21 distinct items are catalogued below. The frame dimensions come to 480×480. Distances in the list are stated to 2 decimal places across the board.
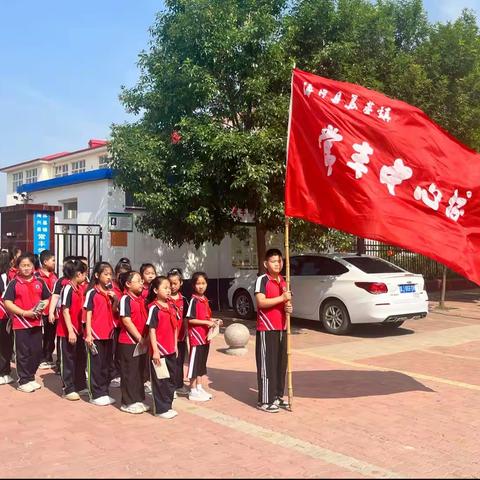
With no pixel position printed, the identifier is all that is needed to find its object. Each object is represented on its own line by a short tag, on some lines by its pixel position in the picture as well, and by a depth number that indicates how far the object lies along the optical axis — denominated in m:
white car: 10.66
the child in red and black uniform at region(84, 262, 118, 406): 6.25
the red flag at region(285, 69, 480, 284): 5.76
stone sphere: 9.12
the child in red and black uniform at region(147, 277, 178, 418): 5.69
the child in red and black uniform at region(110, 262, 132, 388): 6.51
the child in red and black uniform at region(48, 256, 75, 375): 7.14
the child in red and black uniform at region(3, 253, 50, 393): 6.88
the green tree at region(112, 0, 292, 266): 9.97
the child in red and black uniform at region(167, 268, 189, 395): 6.51
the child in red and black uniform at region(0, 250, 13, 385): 7.30
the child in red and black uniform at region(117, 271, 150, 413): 5.85
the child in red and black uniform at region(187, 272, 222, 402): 6.41
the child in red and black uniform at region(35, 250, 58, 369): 8.26
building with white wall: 12.91
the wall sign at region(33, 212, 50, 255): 11.36
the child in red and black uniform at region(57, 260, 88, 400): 6.55
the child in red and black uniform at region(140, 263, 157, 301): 6.98
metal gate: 12.68
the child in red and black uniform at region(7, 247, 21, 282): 8.66
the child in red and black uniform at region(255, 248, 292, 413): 5.90
